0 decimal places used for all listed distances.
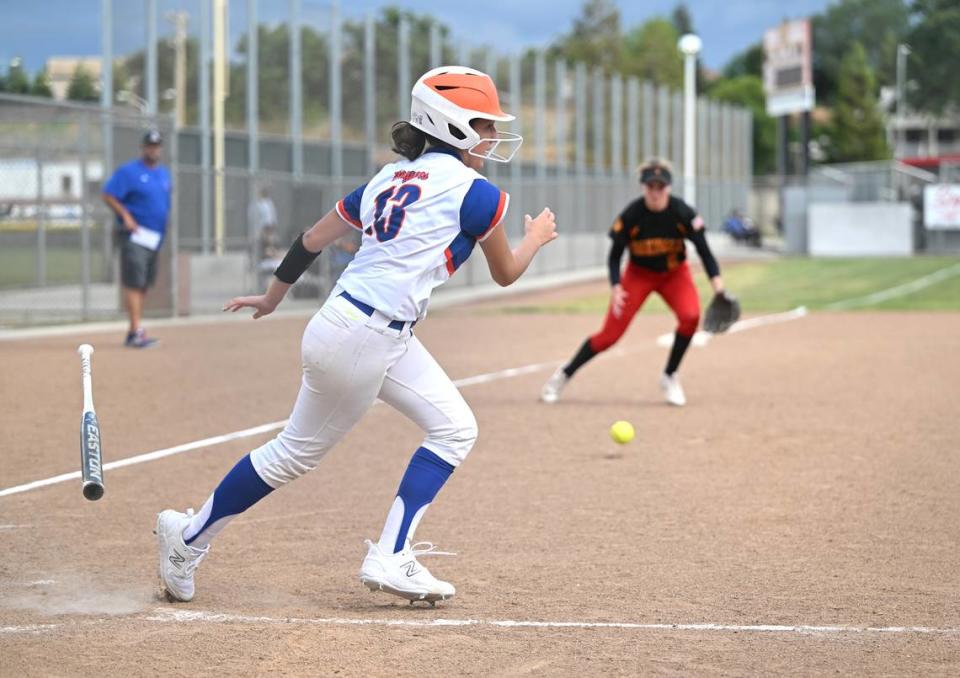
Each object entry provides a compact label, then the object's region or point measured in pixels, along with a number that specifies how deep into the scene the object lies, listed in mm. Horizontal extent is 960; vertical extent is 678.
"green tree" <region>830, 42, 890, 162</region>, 123562
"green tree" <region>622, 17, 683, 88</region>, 114750
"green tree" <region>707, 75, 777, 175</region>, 133125
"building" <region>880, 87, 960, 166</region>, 131650
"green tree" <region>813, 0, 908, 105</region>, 149375
